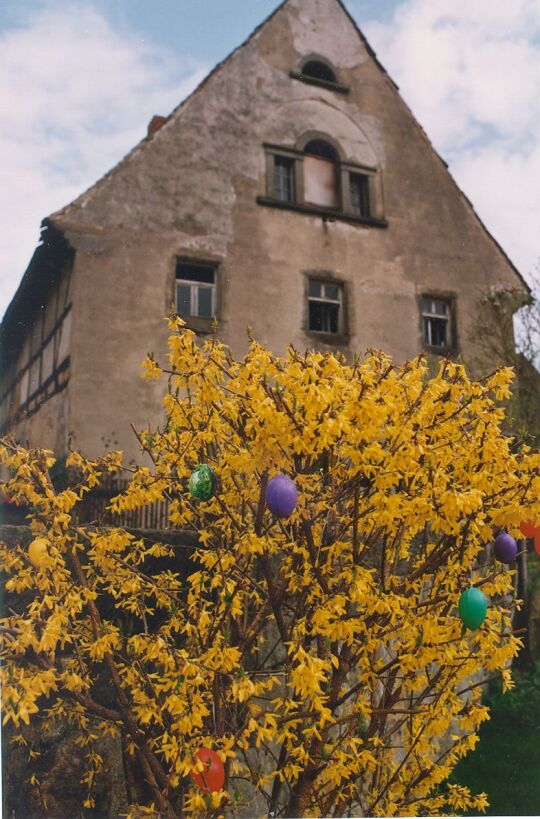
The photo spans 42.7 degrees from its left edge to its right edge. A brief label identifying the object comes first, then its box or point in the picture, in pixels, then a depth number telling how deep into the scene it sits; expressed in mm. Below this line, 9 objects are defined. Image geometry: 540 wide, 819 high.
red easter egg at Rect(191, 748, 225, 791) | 2893
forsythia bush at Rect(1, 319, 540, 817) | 2990
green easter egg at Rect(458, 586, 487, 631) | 3152
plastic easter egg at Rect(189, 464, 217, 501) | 3229
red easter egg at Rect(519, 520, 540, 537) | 3526
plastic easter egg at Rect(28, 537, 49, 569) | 3027
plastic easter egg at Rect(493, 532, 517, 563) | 3572
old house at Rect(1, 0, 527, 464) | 6227
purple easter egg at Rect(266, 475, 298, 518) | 2955
